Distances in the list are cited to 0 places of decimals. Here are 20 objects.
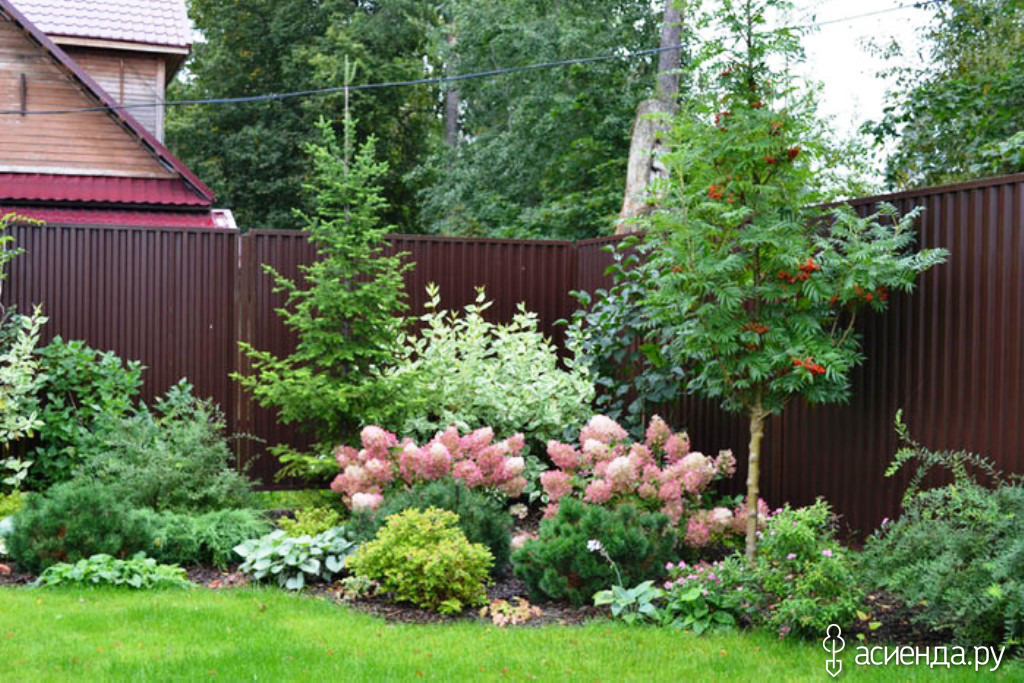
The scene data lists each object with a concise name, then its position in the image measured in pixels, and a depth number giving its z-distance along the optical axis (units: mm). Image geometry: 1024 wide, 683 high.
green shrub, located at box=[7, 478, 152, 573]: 6145
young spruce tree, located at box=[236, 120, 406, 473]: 7605
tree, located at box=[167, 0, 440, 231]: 23953
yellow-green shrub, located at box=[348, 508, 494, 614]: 5480
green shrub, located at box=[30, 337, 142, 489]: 8164
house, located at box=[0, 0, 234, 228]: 14547
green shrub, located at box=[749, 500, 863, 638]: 4746
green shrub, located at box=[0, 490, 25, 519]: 7328
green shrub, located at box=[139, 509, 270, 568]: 6488
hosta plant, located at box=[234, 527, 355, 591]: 6082
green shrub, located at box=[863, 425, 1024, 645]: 4426
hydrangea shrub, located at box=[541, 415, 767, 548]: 6383
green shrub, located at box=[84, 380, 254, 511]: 7207
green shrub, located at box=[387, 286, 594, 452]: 8273
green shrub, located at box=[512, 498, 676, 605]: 5641
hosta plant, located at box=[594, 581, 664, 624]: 5312
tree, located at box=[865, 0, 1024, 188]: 11500
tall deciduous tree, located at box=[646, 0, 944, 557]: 5797
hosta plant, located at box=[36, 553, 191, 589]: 5895
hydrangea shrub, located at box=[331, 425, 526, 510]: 6965
